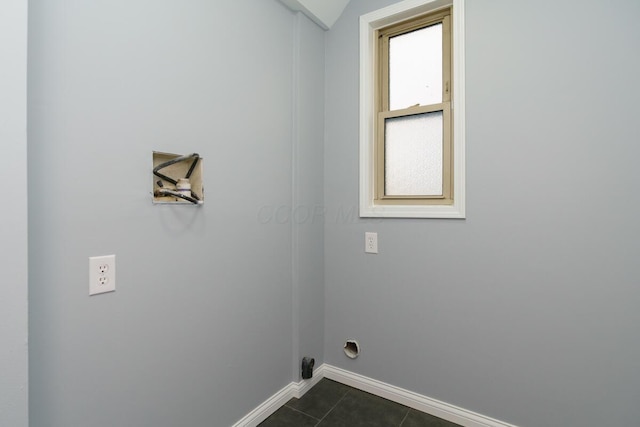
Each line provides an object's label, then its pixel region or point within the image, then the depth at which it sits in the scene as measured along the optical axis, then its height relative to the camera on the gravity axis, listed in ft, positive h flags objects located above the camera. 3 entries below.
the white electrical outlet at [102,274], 3.23 -0.70
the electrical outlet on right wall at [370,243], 6.17 -0.68
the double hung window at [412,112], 5.53 +1.93
